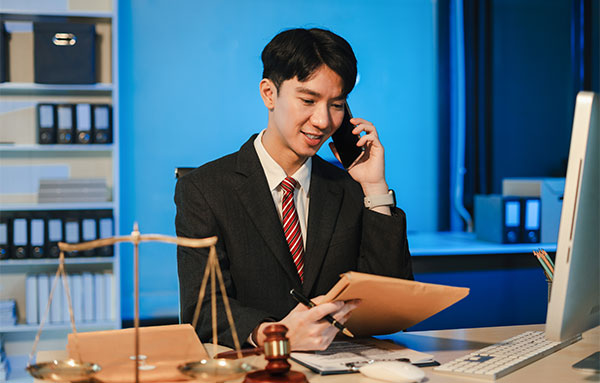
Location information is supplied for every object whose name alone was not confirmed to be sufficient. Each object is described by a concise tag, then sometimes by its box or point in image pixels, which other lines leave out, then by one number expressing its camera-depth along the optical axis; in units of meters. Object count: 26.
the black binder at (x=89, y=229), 3.62
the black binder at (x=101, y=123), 3.67
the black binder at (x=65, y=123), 3.63
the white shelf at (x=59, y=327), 3.62
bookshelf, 3.68
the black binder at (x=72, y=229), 3.60
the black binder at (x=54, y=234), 3.58
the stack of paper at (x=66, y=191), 3.70
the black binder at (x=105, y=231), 3.64
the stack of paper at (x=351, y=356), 1.17
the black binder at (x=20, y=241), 3.58
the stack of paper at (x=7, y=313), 3.64
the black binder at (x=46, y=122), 3.62
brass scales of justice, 0.88
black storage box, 3.64
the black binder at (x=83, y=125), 3.64
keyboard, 1.15
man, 1.61
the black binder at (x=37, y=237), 3.58
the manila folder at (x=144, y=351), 1.01
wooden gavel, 1.01
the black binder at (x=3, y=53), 3.74
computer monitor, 1.03
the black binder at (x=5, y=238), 3.58
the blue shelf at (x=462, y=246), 3.38
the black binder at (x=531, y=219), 3.65
